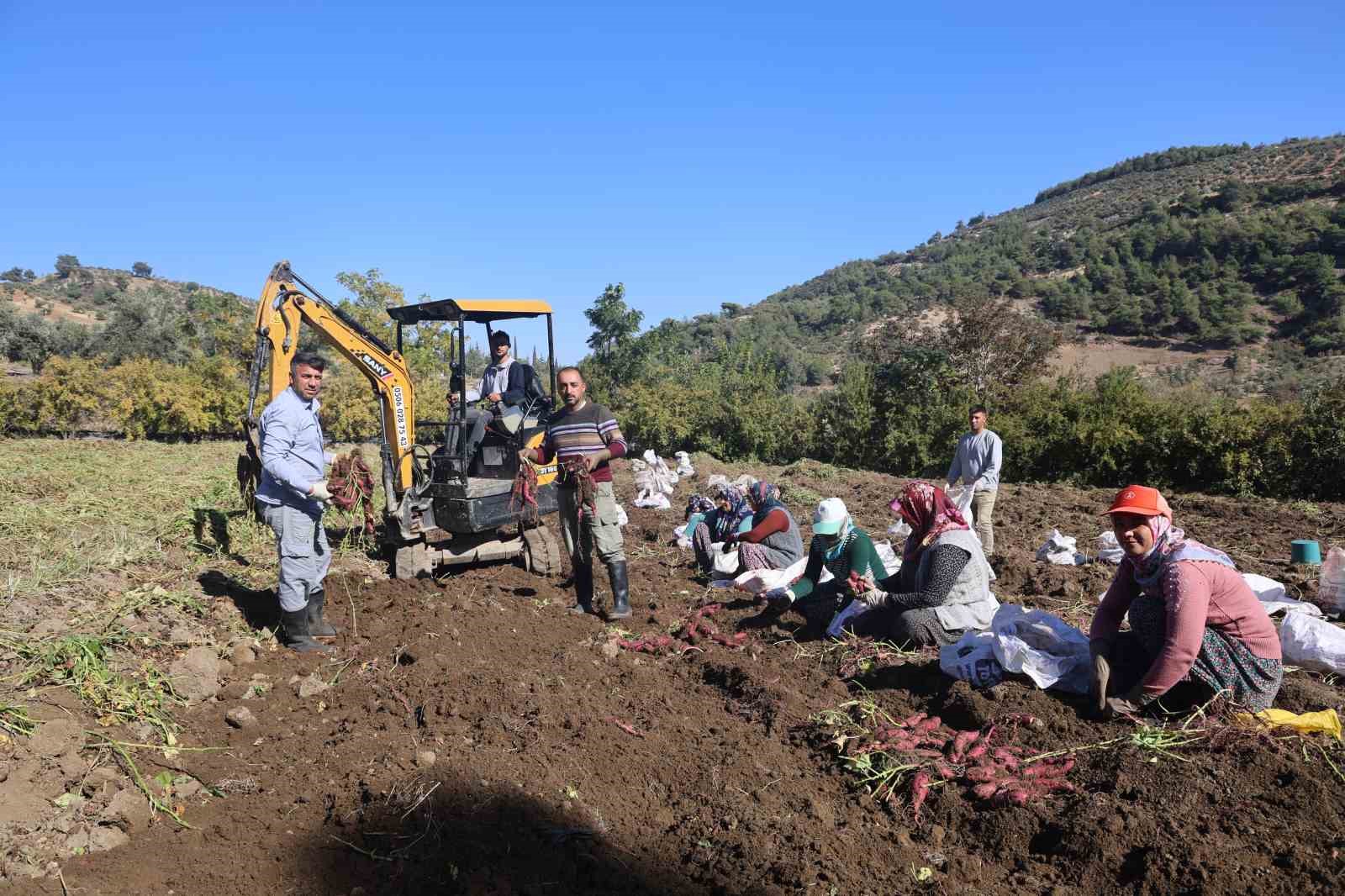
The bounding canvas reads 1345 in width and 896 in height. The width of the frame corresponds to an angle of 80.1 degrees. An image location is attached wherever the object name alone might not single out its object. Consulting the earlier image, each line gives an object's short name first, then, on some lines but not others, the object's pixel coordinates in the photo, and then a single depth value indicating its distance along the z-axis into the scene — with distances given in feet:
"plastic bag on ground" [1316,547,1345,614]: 17.22
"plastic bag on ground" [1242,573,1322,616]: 16.80
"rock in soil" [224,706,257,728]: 13.83
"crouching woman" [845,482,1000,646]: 15.89
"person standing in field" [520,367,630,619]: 19.15
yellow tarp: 11.05
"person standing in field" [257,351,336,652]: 16.48
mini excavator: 21.77
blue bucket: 21.93
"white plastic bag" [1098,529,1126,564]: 23.98
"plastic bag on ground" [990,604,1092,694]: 13.07
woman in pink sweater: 11.02
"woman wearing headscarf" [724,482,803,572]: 21.80
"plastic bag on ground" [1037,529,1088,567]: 24.67
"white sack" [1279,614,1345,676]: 13.62
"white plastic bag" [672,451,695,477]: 47.24
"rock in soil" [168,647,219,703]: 14.82
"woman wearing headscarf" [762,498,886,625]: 18.65
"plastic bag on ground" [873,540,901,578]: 21.75
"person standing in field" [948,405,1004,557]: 25.93
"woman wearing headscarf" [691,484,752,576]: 24.02
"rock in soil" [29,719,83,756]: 11.51
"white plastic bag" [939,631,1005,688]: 13.46
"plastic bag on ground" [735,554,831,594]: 20.92
